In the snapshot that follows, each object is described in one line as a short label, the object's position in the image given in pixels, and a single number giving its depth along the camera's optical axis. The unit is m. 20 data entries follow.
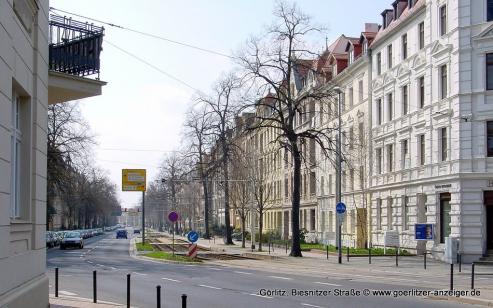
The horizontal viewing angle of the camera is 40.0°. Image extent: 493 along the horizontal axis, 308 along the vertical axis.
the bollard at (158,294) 13.47
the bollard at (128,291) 15.63
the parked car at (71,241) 61.72
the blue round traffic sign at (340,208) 35.22
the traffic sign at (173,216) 40.78
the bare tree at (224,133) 61.59
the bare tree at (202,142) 66.62
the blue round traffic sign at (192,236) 36.59
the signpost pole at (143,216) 58.21
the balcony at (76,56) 15.86
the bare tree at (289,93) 39.94
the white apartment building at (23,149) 9.38
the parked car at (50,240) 65.23
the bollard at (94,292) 17.08
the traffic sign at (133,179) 65.44
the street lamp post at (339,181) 35.78
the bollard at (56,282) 18.65
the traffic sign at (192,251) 38.91
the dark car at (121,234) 107.94
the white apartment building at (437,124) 34.81
